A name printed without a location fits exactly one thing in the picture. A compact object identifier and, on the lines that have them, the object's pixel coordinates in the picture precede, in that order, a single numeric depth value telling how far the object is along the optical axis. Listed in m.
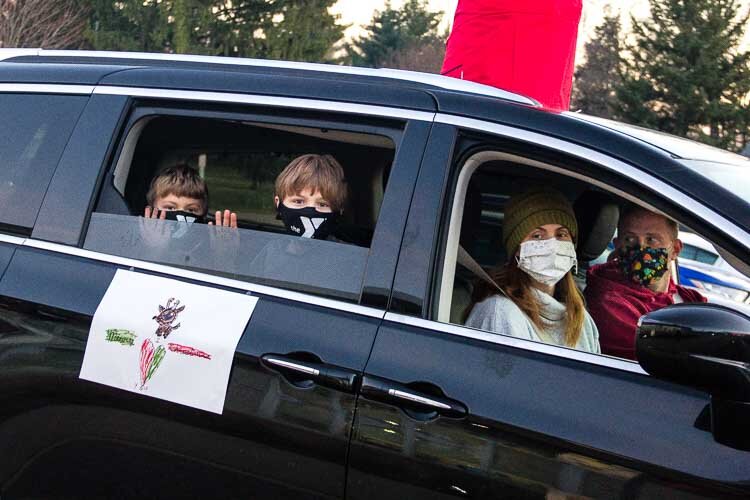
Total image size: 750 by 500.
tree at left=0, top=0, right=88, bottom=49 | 28.73
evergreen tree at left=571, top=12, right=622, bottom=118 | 43.81
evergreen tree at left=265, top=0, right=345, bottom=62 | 36.69
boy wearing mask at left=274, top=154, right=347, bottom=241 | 3.07
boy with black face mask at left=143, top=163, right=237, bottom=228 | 3.30
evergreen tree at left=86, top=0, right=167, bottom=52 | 35.88
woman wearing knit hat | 2.82
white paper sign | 2.56
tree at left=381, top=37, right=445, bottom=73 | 54.20
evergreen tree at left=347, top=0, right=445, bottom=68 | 69.19
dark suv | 2.13
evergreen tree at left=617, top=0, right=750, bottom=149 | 32.47
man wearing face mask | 2.97
